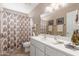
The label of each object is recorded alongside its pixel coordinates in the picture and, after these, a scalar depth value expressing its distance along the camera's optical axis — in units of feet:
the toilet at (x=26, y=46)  3.67
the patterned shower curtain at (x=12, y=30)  3.57
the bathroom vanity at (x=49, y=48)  2.64
